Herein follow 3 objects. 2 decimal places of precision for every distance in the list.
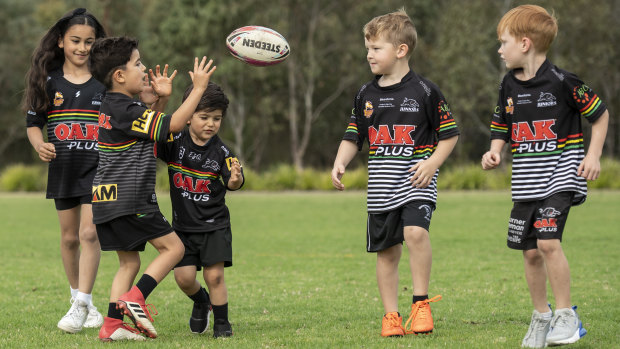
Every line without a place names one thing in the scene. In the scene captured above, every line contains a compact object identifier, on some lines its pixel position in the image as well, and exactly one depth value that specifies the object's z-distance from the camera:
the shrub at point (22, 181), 57.47
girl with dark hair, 11.73
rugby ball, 12.12
